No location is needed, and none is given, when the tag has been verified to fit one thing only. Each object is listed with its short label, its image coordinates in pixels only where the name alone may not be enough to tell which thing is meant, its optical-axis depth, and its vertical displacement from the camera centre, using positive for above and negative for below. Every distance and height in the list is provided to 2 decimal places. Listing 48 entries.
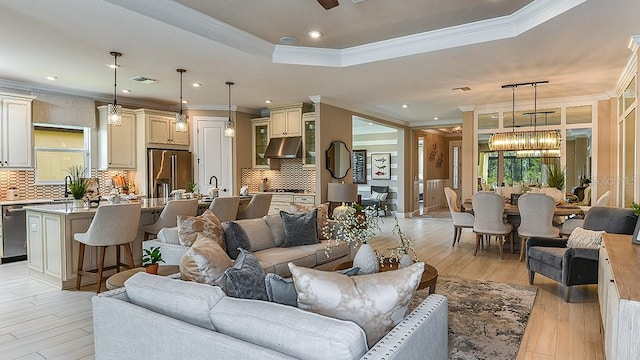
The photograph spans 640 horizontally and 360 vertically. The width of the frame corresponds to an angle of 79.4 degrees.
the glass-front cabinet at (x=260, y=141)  8.04 +0.67
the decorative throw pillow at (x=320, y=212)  4.57 -0.48
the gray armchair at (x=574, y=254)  3.76 -0.84
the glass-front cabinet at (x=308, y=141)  7.15 +0.60
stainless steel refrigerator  7.15 +0.04
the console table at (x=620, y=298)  1.87 -0.68
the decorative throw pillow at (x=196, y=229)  3.42 -0.51
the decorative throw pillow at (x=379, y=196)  10.80 -0.66
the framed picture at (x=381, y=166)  11.17 +0.20
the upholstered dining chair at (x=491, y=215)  5.67 -0.63
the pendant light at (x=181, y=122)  5.33 +0.71
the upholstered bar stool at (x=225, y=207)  5.11 -0.47
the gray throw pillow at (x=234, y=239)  3.62 -0.63
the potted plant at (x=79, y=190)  4.53 -0.20
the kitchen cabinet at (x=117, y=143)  6.84 +0.55
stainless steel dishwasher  5.53 -0.88
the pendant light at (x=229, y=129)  5.99 +0.68
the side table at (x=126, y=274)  2.79 -0.79
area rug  2.83 -1.29
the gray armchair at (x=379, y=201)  10.71 -0.79
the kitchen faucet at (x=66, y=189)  6.26 -0.26
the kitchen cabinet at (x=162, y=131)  7.10 +0.81
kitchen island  4.31 -0.83
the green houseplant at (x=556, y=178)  7.32 -0.10
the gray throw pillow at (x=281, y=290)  1.71 -0.53
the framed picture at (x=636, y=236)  2.96 -0.50
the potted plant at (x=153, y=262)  2.64 -0.64
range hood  7.21 +0.48
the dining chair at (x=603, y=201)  5.82 -0.43
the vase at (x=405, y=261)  3.04 -0.70
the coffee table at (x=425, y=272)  3.04 -0.84
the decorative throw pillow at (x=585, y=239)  3.81 -0.67
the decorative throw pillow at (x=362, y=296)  1.52 -0.49
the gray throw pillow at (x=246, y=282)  1.75 -0.51
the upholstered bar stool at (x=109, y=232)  4.03 -0.64
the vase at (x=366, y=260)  2.75 -0.64
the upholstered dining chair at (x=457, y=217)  6.50 -0.75
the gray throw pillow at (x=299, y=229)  4.28 -0.63
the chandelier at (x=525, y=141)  6.36 +0.54
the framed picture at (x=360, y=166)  11.63 +0.20
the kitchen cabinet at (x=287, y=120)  7.35 +1.04
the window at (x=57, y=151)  6.30 +0.38
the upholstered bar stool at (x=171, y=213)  4.69 -0.50
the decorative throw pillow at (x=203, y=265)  2.17 -0.54
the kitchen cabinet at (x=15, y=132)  5.66 +0.62
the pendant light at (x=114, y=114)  4.76 +0.73
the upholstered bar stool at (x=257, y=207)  5.79 -0.52
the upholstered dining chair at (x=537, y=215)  5.30 -0.59
